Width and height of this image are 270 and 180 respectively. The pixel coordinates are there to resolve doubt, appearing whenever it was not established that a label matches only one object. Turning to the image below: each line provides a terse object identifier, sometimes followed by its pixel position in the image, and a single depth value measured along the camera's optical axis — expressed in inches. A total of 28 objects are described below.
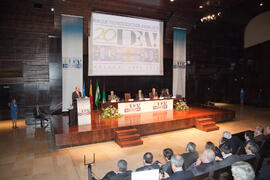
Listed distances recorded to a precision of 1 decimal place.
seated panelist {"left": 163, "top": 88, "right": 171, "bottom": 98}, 393.7
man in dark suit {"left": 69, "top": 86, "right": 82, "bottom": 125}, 267.5
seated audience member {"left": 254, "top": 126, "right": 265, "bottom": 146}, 174.1
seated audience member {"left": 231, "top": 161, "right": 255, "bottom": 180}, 85.9
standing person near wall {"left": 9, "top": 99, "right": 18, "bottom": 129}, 325.1
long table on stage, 336.9
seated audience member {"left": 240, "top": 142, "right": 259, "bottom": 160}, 129.6
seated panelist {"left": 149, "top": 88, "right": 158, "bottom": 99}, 389.9
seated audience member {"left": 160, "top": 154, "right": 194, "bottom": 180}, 102.8
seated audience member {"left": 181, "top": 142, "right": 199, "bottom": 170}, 136.0
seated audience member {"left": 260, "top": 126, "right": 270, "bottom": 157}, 147.1
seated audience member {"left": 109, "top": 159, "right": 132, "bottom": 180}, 109.7
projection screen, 390.9
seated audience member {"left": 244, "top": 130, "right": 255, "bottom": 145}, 164.6
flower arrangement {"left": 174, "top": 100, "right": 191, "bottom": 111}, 384.8
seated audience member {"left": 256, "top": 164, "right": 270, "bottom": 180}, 102.9
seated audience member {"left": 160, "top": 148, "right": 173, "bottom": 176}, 120.9
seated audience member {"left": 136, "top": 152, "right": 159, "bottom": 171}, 116.0
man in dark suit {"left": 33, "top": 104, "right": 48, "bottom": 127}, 341.1
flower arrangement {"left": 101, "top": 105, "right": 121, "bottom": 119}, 316.5
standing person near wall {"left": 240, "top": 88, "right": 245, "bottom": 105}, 602.1
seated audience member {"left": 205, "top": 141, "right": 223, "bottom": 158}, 138.5
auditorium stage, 241.3
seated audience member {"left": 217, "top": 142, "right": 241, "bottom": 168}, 123.5
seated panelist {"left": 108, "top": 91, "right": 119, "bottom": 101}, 351.7
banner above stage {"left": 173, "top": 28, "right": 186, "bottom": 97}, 486.3
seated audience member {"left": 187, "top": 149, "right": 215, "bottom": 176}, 112.1
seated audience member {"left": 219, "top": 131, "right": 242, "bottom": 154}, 164.1
